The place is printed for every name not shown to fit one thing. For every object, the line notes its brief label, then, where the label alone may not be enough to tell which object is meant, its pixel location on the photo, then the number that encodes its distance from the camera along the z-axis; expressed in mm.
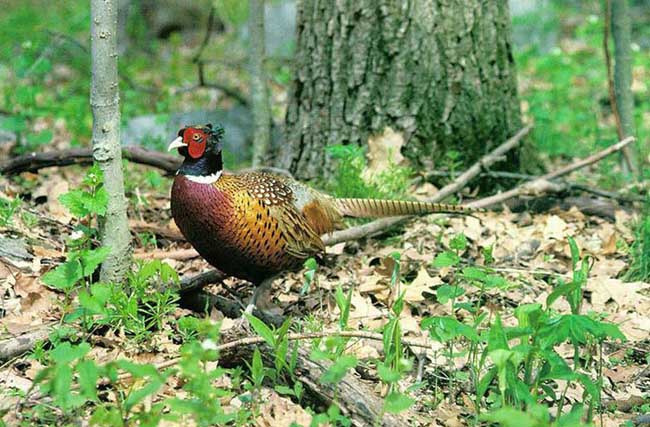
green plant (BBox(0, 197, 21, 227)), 8406
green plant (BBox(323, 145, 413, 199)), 9812
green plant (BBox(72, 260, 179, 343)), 6879
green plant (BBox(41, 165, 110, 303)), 6293
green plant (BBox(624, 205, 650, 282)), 8750
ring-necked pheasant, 7414
